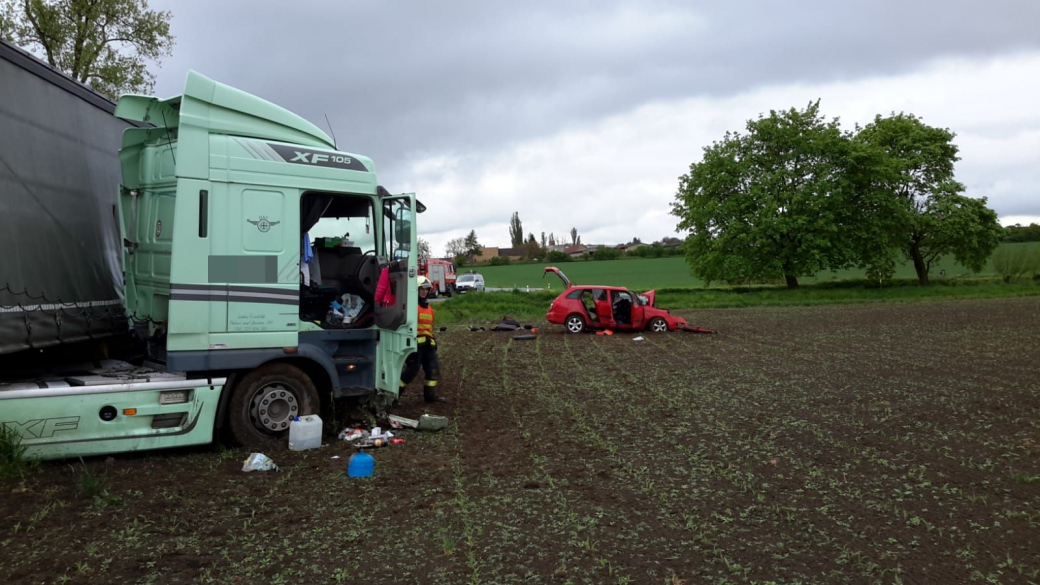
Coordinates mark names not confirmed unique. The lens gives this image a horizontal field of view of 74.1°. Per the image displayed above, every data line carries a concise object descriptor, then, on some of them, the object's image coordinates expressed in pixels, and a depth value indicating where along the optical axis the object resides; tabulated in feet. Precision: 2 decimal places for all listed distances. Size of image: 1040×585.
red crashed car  67.15
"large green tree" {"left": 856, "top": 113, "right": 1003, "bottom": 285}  138.21
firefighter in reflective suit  30.14
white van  147.13
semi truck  19.35
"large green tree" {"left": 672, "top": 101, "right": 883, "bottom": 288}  130.41
